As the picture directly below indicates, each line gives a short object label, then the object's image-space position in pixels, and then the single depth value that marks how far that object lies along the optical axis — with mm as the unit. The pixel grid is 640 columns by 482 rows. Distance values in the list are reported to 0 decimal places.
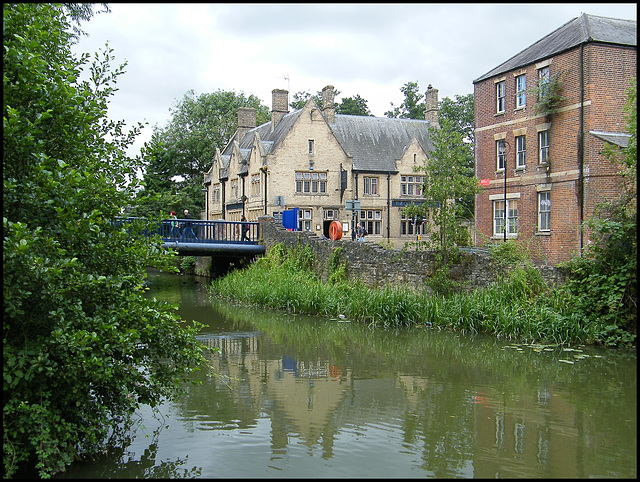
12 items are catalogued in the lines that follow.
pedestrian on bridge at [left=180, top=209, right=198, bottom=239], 28938
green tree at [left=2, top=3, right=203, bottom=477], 6242
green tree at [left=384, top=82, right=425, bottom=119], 72750
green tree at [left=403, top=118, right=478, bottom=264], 18672
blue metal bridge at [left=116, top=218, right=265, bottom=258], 28562
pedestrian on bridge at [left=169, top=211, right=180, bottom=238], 29062
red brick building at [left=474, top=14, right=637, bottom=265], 22094
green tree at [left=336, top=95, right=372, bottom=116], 71125
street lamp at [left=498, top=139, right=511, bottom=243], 26125
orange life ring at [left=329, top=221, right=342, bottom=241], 28125
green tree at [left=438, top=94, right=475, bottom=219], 59688
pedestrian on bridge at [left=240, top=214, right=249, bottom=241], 30956
